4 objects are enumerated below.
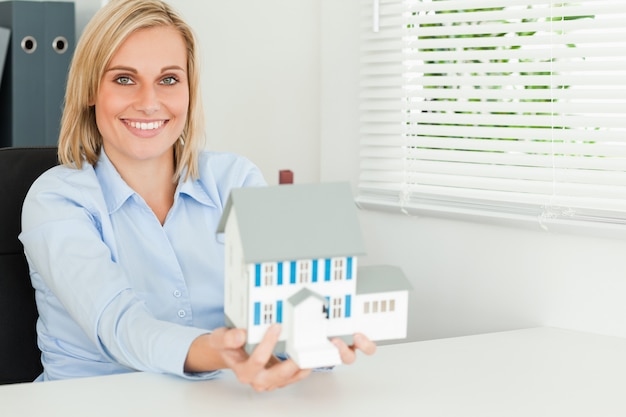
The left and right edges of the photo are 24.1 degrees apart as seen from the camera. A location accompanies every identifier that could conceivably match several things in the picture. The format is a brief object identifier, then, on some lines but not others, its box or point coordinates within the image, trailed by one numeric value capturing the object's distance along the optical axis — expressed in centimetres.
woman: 176
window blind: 193
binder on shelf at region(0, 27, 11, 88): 224
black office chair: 191
